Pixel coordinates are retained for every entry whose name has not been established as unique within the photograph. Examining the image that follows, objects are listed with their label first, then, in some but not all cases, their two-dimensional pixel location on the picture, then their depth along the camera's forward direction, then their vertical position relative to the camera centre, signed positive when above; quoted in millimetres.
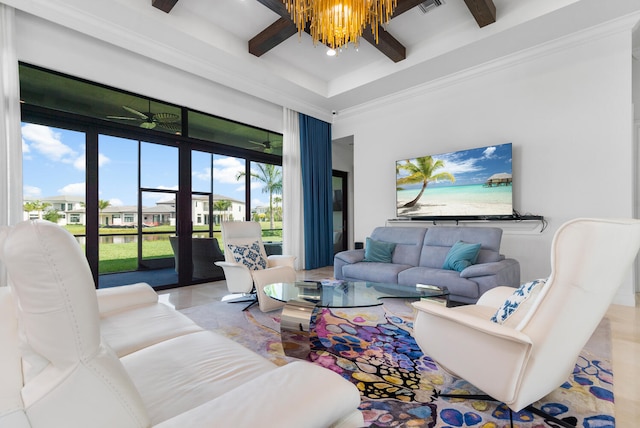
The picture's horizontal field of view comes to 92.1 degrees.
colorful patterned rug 1473 -942
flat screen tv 4035 +501
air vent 3342 +2359
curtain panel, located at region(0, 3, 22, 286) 2924 +945
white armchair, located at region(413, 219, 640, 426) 1161 -441
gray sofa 3117 -539
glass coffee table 2096 -603
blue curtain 5781 +590
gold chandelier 2555 +1740
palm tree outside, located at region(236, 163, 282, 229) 5516 +785
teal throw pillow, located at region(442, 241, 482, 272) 3381 -429
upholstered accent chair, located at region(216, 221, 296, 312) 3162 -493
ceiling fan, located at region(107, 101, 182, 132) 3962 +1394
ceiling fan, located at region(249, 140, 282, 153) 5486 +1382
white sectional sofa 645 -361
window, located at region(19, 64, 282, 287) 3379 +700
